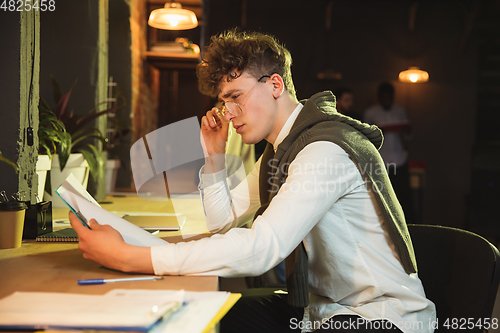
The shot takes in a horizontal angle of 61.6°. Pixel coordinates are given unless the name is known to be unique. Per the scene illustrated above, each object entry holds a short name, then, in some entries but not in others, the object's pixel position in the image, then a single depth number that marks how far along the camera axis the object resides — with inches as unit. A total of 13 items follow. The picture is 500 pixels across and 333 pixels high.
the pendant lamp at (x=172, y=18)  144.9
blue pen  29.0
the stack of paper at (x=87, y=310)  21.3
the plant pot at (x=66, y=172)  69.0
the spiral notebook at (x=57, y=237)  43.3
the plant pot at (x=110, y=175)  94.9
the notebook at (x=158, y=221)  49.6
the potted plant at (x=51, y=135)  65.6
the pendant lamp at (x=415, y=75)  182.5
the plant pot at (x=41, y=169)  56.7
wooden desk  28.3
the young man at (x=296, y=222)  31.1
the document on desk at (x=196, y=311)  22.0
